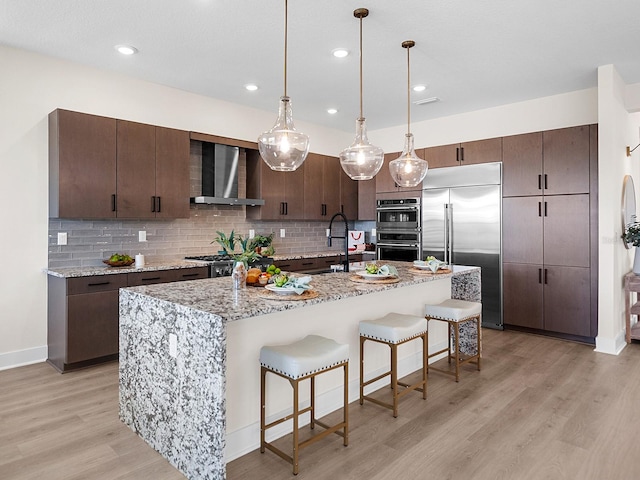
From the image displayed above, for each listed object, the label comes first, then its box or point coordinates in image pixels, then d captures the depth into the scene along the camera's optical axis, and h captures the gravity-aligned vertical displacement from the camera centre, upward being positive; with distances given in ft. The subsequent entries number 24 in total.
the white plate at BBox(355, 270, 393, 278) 10.25 -0.85
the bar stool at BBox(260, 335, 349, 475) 7.18 -2.21
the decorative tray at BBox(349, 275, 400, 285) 9.91 -0.96
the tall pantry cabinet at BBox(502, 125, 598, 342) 15.07 +0.29
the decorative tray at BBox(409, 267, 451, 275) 11.71 -0.89
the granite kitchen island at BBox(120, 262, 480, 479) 6.70 -2.12
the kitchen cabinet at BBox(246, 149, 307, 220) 18.12 +2.18
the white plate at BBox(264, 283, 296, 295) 8.12 -0.95
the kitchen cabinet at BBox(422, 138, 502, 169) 17.29 +3.65
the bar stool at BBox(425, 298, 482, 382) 11.35 -2.09
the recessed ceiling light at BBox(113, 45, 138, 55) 11.96 +5.45
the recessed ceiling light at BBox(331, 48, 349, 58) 12.14 +5.41
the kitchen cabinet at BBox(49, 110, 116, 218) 12.48 +2.28
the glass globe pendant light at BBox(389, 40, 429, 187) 12.41 +2.13
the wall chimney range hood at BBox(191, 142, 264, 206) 16.60 +2.60
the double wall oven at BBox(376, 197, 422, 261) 19.65 +0.50
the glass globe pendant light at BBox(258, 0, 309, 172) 9.37 +2.17
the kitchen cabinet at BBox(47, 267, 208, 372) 11.93 -2.22
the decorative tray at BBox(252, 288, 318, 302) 7.75 -1.04
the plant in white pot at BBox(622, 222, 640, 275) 14.38 +0.05
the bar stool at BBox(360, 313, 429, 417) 9.25 -2.15
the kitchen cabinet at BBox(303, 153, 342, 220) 20.03 +2.57
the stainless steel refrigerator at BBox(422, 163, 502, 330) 17.16 +0.75
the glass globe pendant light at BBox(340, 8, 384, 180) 11.19 +2.22
